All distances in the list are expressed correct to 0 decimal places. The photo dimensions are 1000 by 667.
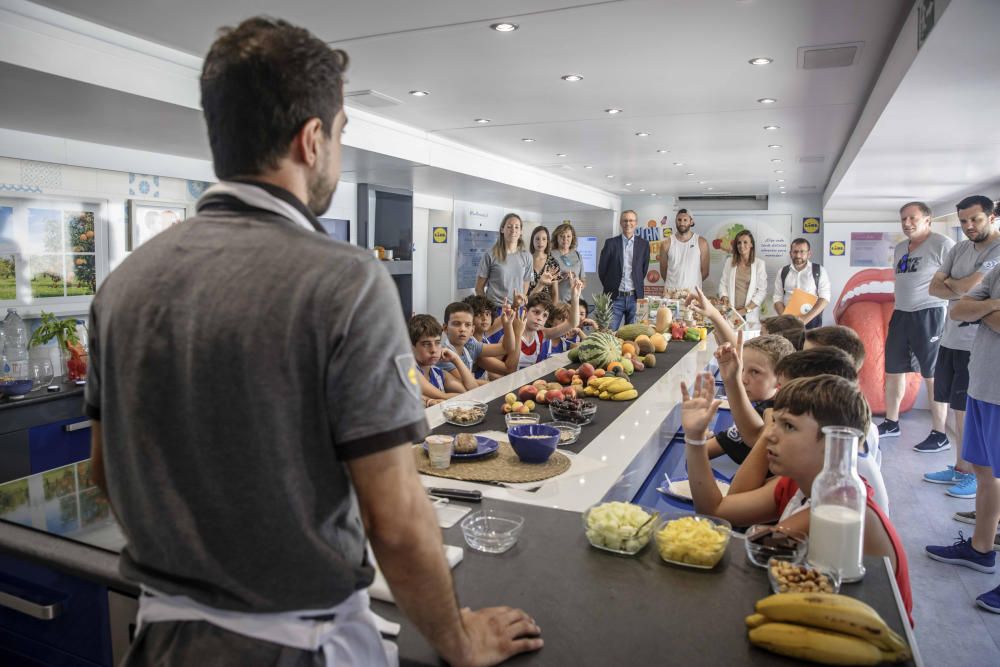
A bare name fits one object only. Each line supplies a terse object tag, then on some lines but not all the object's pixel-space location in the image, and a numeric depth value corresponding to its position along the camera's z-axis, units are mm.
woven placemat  2051
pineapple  5993
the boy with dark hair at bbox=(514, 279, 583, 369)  5258
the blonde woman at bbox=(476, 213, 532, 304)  6562
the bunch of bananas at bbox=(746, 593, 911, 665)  1094
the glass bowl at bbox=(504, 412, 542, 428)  2609
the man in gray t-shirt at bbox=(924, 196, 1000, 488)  4168
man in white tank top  9414
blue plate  2195
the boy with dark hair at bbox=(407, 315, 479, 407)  3695
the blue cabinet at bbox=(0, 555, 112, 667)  1521
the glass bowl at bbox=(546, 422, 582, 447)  2463
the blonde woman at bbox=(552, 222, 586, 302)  7777
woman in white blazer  8336
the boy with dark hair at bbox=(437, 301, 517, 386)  4328
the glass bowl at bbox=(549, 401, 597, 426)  2709
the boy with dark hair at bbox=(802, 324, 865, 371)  3130
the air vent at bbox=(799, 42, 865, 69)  3926
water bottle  3760
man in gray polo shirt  875
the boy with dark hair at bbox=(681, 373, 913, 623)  1552
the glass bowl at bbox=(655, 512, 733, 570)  1404
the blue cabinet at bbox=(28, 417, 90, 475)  3709
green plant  4033
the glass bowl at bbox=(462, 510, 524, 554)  1503
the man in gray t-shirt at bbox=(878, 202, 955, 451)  5793
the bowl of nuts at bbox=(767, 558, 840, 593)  1263
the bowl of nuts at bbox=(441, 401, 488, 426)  2627
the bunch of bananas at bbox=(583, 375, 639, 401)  3279
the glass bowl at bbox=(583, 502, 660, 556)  1463
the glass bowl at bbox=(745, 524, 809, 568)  1384
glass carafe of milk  1320
